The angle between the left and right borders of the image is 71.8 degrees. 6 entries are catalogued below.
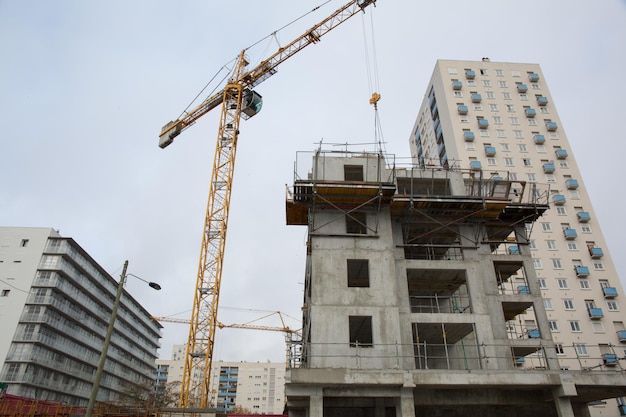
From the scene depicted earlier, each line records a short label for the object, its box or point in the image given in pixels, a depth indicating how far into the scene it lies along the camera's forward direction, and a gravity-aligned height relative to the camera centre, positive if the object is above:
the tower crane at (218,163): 40.62 +28.57
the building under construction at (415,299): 21.03 +7.53
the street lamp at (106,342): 15.12 +3.35
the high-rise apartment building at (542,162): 47.62 +32.89
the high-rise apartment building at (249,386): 145.00 +17.59
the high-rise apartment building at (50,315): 58.66 +17.23
